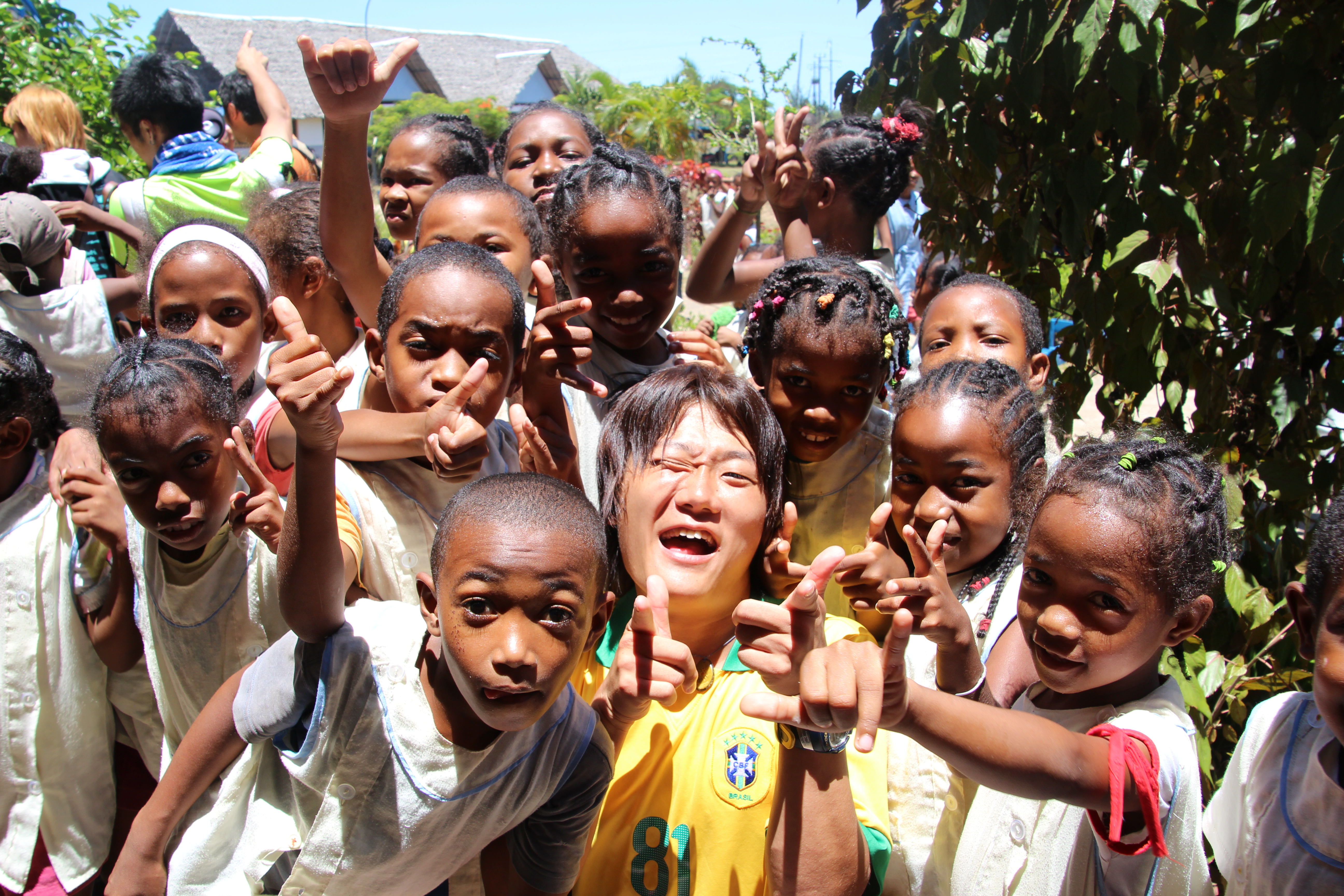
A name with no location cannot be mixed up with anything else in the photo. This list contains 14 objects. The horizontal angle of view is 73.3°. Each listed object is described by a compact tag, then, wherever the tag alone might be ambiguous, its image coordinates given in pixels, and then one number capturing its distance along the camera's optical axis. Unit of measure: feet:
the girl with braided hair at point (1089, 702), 4.39
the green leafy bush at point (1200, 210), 6.51
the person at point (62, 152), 14.70
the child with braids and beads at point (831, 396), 7.32
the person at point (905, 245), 20.22
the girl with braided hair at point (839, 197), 11.49
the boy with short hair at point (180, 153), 12.87
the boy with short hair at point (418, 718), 4.74
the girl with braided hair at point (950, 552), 5.41
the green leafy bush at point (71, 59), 19.80
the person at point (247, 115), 15.56
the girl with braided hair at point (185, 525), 6.37
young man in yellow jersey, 4.85
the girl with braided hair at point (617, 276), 8.06
